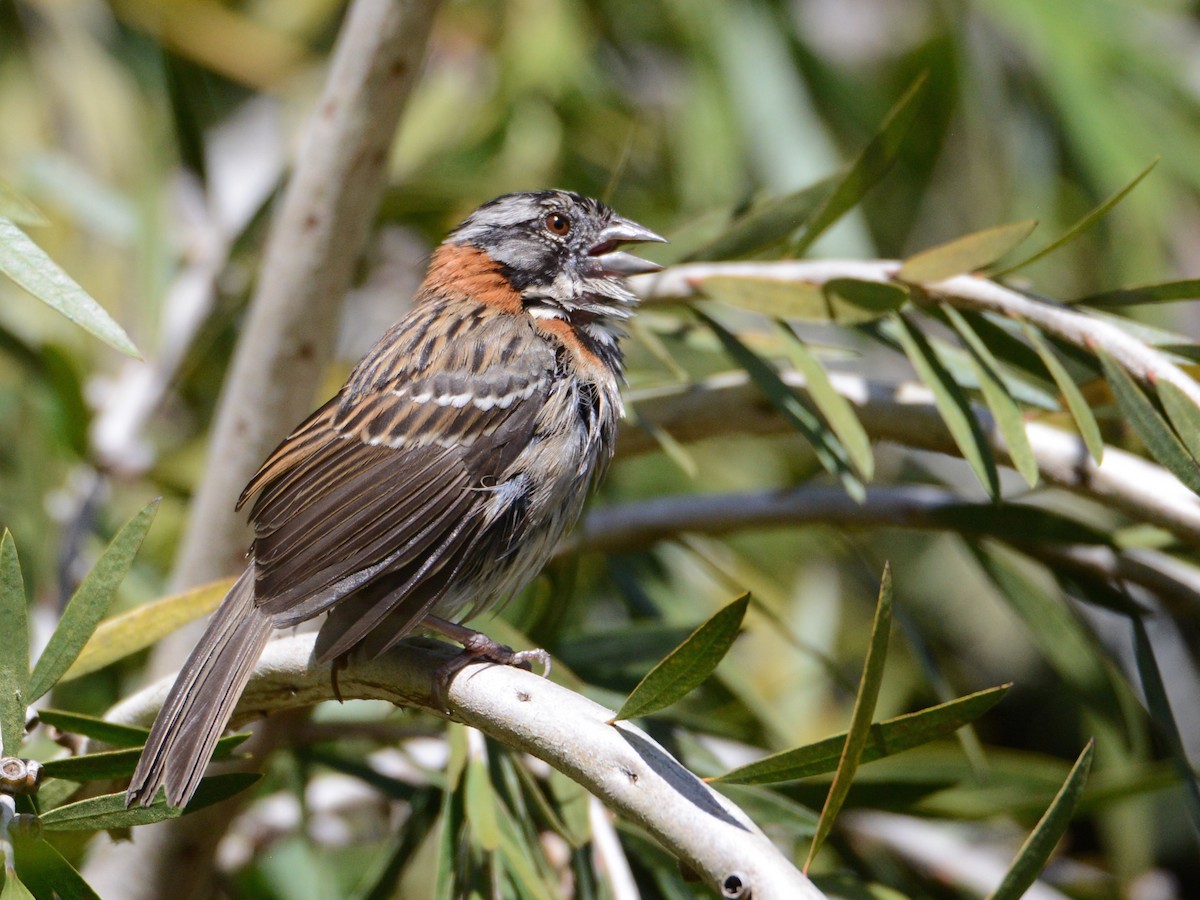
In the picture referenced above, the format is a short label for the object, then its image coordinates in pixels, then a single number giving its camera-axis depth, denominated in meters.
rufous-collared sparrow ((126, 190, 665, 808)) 4.37
